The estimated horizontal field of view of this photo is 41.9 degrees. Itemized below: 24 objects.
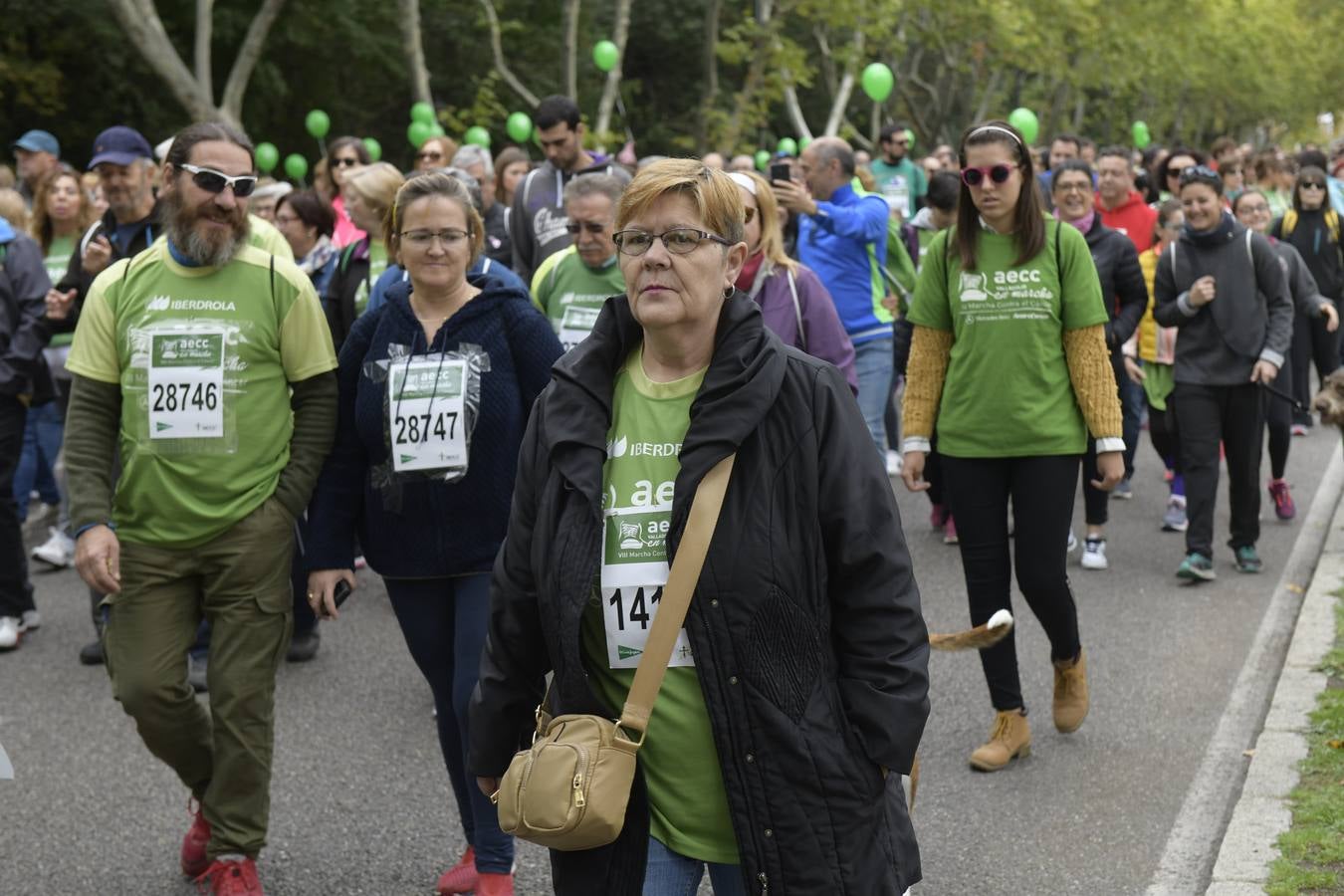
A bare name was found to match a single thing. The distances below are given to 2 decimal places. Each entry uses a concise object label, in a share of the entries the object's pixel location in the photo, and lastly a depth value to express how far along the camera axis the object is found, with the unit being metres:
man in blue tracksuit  9.23
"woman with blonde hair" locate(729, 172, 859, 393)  6.46
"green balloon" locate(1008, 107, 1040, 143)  22.11
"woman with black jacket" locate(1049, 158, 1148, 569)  8.62
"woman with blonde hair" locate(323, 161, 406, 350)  7.87
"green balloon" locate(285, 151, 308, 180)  22.45
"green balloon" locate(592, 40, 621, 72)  24.11
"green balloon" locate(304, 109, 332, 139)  25.12
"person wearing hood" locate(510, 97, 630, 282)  9.19
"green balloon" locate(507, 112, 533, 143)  20.94
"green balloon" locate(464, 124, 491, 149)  20.06
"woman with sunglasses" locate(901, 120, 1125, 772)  5.88
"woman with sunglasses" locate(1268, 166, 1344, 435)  13.24
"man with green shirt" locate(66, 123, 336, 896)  4.86
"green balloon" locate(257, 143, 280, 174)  21.94
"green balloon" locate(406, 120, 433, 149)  19.30
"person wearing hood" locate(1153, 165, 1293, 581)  9.15
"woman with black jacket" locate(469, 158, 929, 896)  3.06
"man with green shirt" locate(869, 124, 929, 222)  16.25
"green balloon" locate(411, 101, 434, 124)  20.36
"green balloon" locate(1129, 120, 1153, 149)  31.39
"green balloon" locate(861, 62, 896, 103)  23.84
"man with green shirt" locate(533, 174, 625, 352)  6.68
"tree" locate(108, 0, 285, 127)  18.91
